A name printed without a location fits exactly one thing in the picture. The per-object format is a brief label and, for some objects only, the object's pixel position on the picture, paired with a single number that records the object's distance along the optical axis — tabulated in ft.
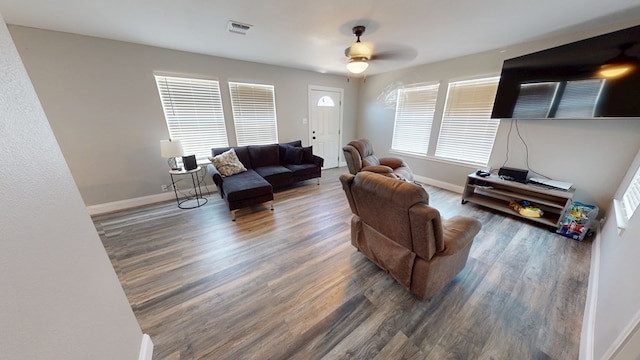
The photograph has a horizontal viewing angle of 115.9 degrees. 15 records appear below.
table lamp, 9.43
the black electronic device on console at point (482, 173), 10.02
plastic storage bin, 7.52
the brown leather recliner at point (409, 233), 4.41
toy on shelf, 8.68
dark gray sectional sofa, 9.27
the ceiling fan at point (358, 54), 7.53
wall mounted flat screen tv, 6.38
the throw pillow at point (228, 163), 11.02
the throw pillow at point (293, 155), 13.57
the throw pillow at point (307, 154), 13.79
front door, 15.76
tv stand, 8.15
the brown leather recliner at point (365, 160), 11.28
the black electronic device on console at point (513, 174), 9.12
